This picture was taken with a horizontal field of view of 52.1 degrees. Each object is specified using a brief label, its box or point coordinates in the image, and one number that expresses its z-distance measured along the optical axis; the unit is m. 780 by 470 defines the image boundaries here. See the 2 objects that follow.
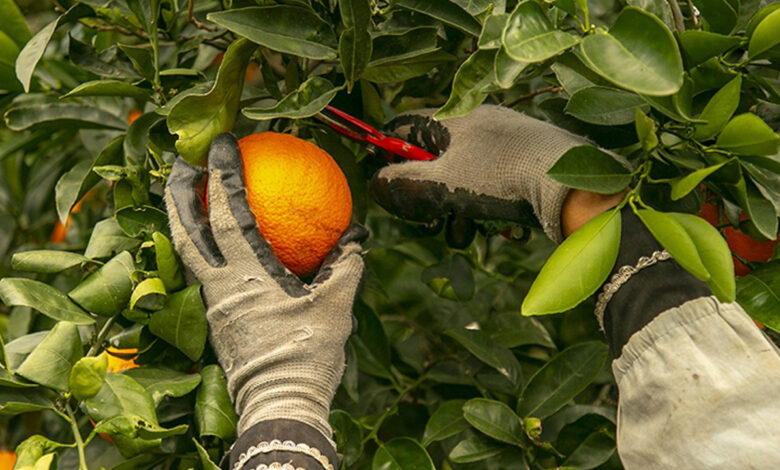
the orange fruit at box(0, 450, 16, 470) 0.98
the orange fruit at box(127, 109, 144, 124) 1.36
